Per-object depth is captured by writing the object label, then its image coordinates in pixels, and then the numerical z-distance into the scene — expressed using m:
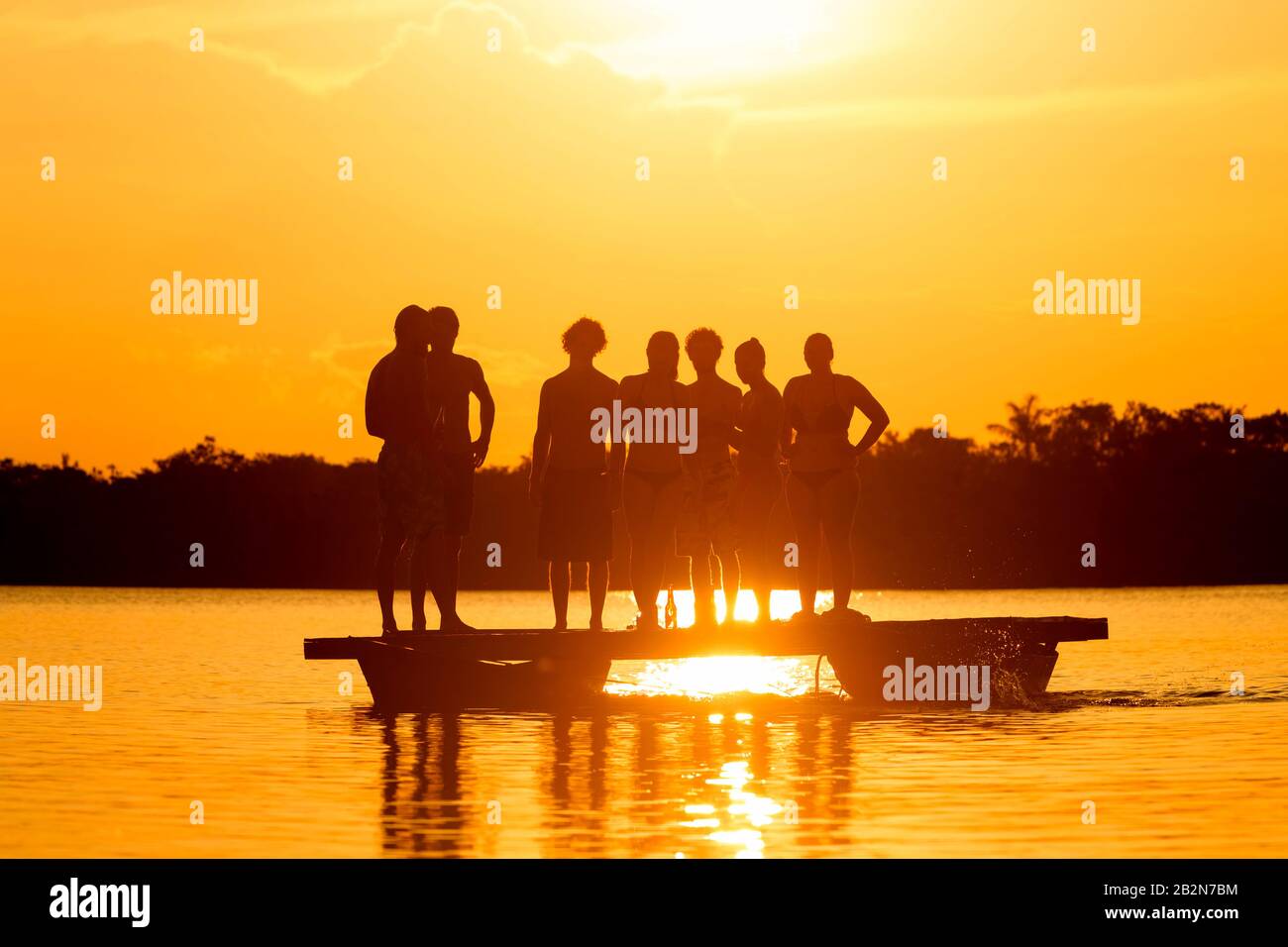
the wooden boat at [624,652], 18.36
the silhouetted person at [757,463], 17.20
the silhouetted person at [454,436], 16.89
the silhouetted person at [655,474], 16.44
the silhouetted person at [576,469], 16.91
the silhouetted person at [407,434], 16.94
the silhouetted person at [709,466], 16.80
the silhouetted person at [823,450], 17.31
